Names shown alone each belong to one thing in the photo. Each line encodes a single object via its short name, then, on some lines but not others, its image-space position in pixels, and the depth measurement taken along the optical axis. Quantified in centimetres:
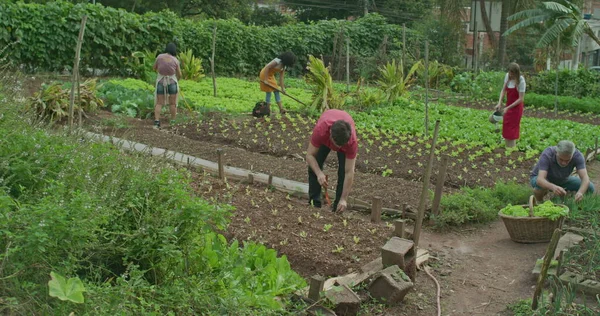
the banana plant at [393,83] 1722
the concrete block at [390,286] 543
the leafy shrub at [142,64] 1973
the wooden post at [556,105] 1778
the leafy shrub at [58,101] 1177
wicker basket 712
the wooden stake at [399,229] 618
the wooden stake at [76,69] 819
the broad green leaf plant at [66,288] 322
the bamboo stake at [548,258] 510
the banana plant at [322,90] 1504
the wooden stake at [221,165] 833
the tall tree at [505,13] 3100
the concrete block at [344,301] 505
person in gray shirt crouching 757
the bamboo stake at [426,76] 1241
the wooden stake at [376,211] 706
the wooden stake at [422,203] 599
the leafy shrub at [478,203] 789
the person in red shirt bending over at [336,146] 656
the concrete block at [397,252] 569
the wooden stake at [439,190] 706
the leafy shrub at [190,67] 2058
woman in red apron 1142
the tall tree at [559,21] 2203
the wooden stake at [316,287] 490
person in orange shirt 1374
